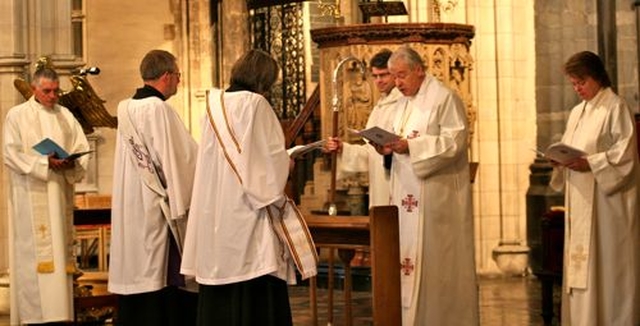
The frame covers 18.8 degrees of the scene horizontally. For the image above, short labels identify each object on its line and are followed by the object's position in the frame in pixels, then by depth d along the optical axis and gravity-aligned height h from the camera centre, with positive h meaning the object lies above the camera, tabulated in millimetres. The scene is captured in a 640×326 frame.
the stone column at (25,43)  14323 +1229
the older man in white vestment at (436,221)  10489 -117
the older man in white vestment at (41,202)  12227 +32
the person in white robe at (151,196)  10479 +46
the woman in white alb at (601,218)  10759 -116
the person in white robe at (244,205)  9311 -9
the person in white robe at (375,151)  11049 +296
